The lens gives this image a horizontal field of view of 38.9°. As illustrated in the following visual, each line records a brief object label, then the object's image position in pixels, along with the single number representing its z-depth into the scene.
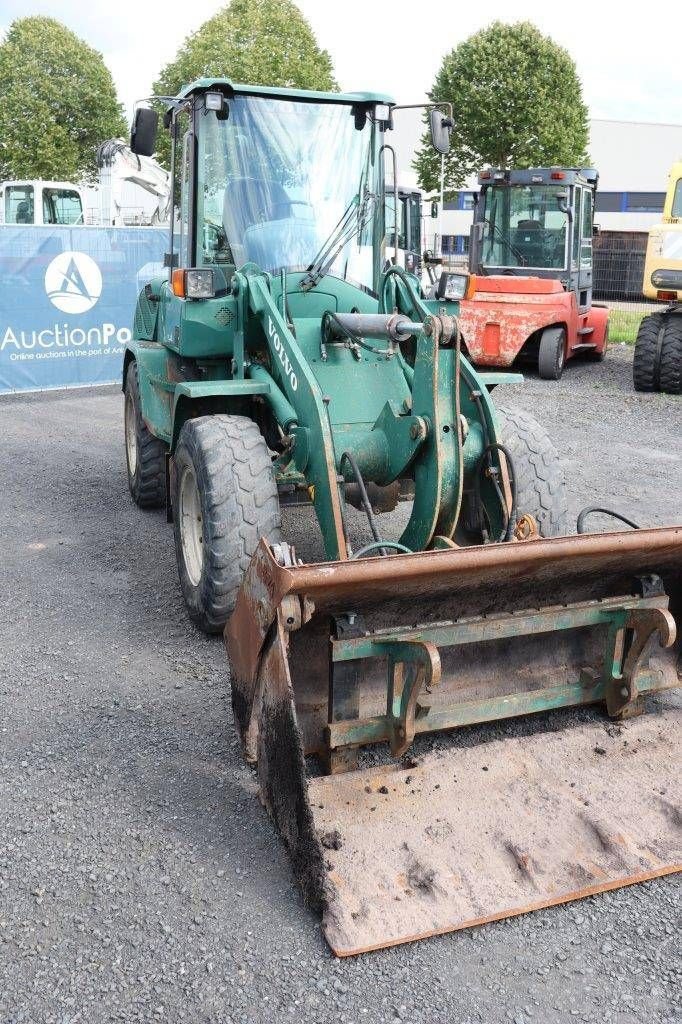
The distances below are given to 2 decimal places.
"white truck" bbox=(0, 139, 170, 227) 19.92
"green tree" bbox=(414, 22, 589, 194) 29.38
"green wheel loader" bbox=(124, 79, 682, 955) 3.00
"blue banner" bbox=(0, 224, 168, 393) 11.12
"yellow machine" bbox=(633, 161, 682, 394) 11.76
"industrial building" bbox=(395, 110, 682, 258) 49.30
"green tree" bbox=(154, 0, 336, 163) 33.53
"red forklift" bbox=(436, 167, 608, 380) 12.70
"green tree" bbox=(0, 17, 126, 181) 34.03
